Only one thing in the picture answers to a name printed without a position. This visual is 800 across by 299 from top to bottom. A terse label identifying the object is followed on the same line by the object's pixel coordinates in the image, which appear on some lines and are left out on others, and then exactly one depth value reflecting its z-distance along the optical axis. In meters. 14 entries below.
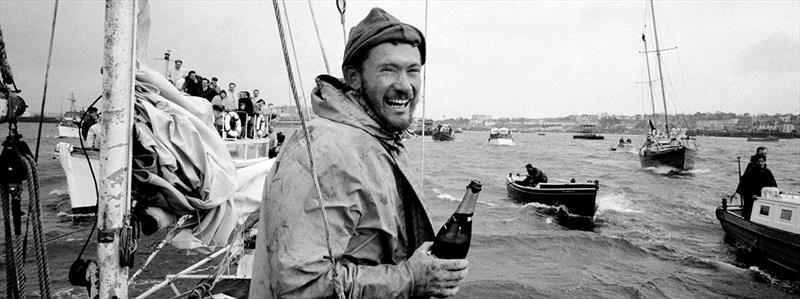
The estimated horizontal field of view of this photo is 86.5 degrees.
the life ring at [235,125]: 12.08
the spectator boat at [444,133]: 109.88
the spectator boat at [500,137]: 102.88
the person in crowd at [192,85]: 12.34
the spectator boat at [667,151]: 41.09
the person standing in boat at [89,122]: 10.30
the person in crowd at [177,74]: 11.71
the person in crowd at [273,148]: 19.17
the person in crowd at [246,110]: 13.47
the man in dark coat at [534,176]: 21.55
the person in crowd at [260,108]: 14.97
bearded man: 1.41
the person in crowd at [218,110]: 12.10
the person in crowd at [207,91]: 13.16
